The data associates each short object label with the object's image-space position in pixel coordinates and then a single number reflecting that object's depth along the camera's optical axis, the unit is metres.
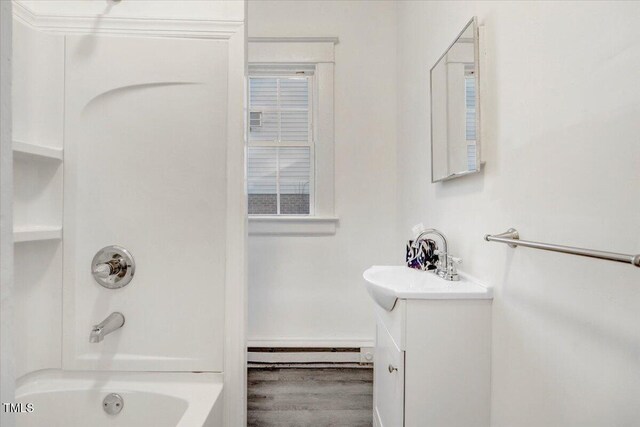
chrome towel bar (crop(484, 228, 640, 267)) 0.59
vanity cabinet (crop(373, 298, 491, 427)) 1.15
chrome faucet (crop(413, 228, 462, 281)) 1.42
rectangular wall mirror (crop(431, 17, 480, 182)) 1.28
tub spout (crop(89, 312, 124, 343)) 1.15
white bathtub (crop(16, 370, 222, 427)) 1.23
